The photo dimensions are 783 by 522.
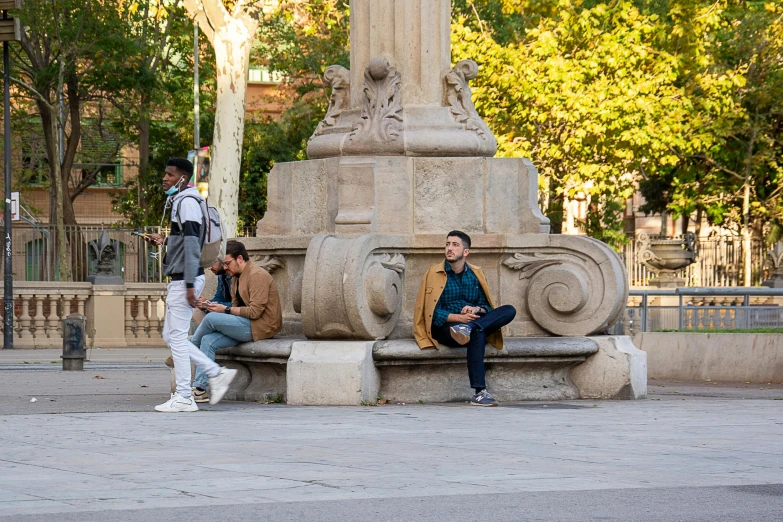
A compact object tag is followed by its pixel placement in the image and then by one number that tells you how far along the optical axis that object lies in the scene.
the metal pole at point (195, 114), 44.50
